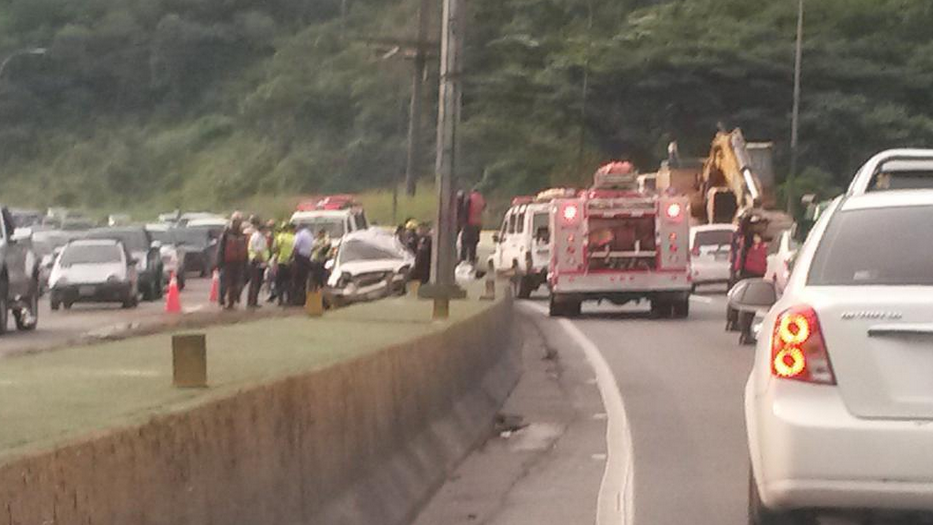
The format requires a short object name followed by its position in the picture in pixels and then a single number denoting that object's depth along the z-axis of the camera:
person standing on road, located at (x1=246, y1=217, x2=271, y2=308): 35.84
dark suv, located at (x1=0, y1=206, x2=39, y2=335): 27.84
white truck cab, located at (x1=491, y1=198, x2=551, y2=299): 39.56
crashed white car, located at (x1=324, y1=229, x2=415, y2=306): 34.75
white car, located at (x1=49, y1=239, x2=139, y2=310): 38.91
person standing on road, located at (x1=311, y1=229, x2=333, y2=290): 35.72
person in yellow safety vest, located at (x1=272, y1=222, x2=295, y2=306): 36.03
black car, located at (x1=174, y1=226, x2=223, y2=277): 58.88
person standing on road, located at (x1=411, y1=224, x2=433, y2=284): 34.94
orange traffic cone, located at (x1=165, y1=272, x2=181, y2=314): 34.94
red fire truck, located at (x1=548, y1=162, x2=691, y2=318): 32.91
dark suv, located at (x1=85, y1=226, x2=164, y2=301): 43.22
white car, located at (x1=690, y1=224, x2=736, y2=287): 43.38
